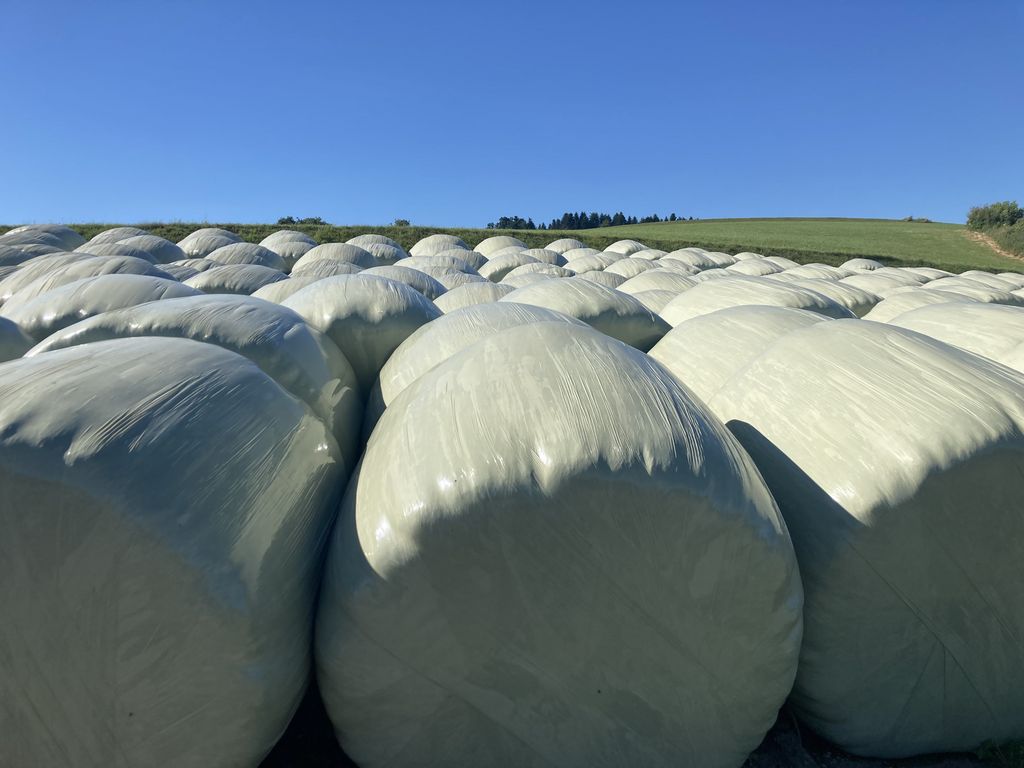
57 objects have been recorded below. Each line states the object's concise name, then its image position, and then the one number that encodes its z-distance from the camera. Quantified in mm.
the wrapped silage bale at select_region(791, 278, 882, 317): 4773
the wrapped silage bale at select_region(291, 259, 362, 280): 6527
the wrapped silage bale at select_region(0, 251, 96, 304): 5105
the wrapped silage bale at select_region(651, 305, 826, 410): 2385
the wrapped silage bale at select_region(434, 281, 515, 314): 4188
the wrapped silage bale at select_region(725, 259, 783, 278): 10953
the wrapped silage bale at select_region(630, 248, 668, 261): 14053
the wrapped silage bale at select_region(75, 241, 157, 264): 8867
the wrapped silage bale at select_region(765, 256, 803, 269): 11645
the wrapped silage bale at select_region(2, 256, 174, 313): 4312
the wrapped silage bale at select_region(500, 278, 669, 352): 3361
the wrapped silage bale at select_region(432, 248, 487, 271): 10898
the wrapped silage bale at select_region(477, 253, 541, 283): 9961
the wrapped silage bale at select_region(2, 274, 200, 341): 2971
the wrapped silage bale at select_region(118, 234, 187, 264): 9984
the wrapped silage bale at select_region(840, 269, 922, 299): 7555
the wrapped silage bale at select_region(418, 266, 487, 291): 6855
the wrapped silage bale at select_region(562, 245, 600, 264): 13338
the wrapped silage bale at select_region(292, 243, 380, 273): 9336
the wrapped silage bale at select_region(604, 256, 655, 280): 9844
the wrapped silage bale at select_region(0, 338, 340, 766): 1240
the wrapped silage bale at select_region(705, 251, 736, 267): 13687
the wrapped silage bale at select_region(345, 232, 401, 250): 12731
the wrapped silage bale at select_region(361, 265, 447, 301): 4996
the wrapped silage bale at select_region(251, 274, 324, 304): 3861
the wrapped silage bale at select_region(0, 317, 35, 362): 2693
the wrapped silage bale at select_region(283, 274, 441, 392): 3010
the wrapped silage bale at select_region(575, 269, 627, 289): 7555
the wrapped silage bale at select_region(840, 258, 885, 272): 13133
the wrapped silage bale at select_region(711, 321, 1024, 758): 1616
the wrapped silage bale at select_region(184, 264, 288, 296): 5102
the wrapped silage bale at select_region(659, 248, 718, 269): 12883
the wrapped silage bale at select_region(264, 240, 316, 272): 11719
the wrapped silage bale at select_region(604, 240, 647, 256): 16609
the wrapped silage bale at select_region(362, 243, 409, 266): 11219
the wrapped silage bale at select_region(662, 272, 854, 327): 3822
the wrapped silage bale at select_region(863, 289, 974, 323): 4605
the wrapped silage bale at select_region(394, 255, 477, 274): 8242
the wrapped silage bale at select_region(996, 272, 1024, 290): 10453
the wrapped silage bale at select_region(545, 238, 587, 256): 15875
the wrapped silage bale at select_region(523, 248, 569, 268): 11445
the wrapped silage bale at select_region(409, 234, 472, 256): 13203
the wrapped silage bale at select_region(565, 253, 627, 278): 10344
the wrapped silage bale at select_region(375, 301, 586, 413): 2496
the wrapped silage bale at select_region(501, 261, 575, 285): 7933
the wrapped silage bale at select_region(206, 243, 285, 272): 9633
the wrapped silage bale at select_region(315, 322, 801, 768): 1378
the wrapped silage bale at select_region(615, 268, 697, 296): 6094
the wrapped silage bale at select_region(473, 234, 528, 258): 13630
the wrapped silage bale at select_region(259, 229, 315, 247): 12391
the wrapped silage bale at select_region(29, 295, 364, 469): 2170
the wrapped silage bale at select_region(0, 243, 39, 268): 7829
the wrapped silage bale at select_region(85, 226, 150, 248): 11750
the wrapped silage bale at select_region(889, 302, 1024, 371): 2826
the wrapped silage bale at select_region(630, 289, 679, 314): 4693
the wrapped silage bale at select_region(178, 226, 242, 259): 11656
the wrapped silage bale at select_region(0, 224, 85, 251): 10844
